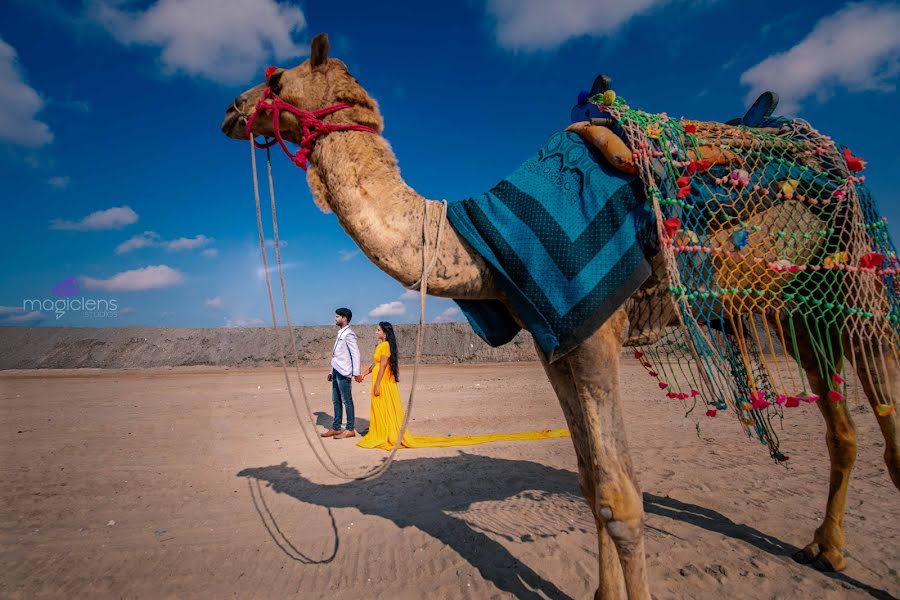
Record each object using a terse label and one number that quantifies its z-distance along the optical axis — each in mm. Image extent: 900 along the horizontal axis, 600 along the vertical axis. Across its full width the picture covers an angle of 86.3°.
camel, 2299
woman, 7297
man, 8164
